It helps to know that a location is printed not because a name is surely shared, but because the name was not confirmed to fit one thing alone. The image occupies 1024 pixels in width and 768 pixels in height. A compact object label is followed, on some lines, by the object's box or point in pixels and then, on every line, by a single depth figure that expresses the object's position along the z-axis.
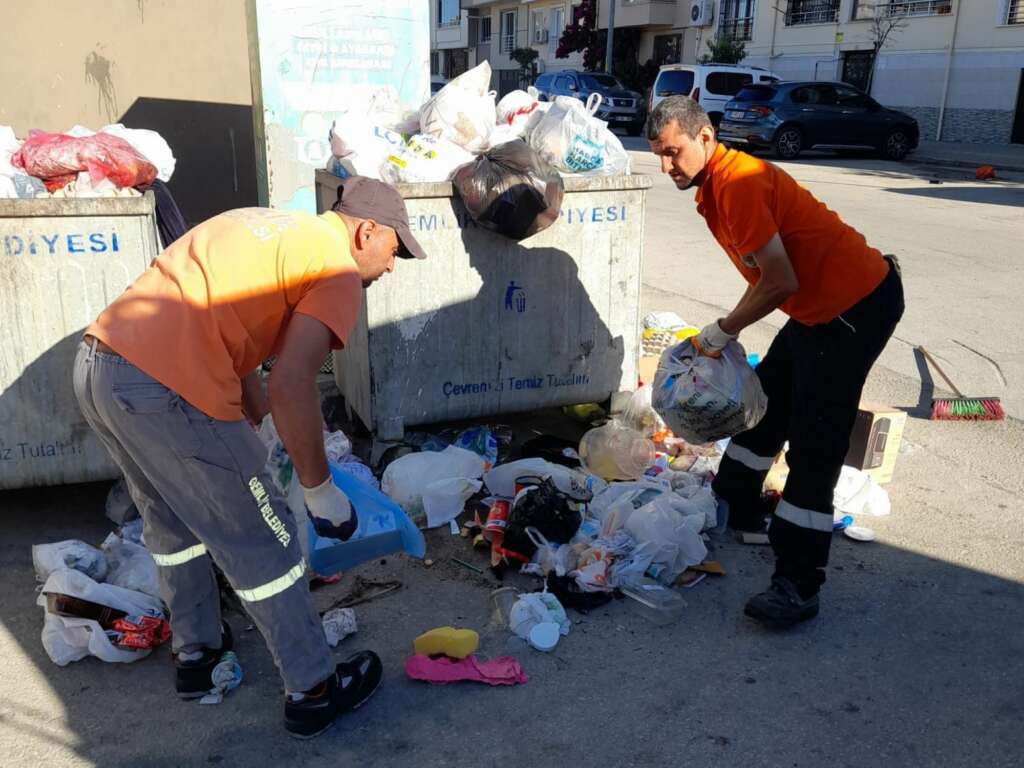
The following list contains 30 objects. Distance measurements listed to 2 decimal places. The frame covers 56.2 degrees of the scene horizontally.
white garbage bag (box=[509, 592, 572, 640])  3.29
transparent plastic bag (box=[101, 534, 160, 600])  3.46
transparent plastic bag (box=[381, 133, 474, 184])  4.28
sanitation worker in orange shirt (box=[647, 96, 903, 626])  3.31
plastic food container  3.41
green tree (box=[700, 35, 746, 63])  31.59
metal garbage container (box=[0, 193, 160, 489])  3.57
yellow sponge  3.11
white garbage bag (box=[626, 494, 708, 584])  3.63
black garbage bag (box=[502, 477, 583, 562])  3.72
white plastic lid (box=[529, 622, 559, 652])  3.21
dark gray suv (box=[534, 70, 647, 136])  28.02
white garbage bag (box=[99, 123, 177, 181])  4.39
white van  24.27
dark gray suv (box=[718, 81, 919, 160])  20.64
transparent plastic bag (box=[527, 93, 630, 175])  4.51
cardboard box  4.46
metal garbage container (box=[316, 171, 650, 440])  4.34
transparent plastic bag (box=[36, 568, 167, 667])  3.11
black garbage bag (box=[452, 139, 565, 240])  4.19
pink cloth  3.03
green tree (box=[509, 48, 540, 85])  43.62
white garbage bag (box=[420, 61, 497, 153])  4.48
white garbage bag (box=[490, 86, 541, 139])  4.68
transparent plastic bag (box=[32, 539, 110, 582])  3.49
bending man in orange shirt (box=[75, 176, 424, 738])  2.43
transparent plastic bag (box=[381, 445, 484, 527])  4.08
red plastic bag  3.79
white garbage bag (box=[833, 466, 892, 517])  4.23
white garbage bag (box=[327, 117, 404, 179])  4.34
